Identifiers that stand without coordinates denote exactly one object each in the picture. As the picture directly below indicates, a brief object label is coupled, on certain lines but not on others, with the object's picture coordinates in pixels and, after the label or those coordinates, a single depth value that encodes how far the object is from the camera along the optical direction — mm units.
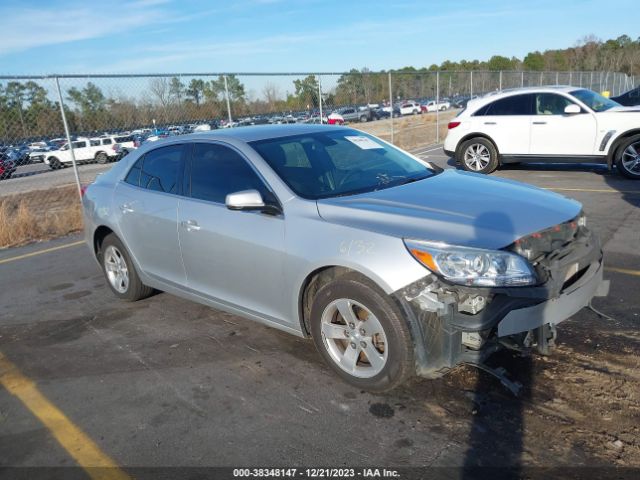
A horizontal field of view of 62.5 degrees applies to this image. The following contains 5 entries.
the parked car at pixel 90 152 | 24603
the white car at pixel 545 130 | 9508
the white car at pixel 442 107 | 29656
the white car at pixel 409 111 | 39847
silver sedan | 2896
